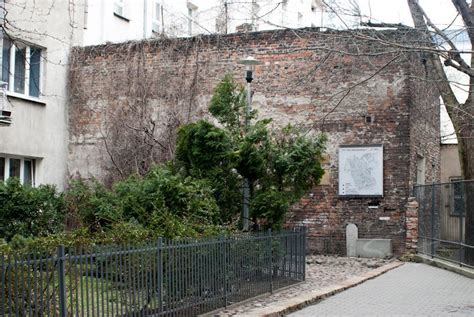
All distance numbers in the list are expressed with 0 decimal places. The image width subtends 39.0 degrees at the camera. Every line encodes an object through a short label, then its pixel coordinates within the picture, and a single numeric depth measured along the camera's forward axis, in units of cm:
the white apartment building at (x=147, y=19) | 2172
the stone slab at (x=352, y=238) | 1805
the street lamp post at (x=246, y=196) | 1239
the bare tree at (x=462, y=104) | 1338
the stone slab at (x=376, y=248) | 1778
